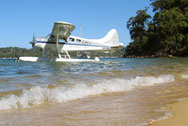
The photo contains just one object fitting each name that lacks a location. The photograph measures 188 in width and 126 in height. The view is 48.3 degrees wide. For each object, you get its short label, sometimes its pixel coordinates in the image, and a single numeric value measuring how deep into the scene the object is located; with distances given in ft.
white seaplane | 57.01
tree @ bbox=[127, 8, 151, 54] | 162.40
